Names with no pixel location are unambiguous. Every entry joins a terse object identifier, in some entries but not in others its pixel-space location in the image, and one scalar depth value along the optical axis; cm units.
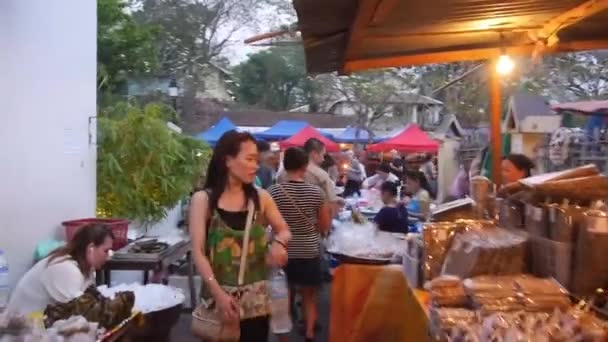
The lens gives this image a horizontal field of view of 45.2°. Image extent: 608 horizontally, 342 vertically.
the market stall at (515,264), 227
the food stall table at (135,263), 608
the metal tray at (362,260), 523
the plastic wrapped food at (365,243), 537
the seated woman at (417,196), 846
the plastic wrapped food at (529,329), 206
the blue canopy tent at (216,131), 1736
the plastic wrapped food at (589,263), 238
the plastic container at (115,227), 631
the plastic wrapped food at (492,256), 276
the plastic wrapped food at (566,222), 251
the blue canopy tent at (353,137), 2681
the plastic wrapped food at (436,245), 331
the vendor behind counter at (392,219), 620
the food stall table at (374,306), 369
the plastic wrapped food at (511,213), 316
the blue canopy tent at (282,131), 2039
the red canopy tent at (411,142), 1902
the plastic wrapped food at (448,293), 267
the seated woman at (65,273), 440
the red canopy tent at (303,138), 1805
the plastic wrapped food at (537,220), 271
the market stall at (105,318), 339
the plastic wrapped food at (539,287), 241
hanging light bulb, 524
